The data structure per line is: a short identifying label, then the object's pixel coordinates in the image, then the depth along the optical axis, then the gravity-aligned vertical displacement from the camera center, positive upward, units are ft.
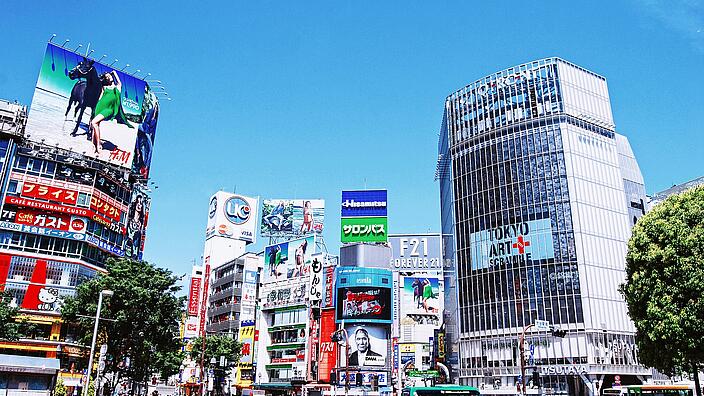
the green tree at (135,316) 140.77 +9.95
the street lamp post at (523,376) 94.57 -2.94
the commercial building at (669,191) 243.15 +79.48
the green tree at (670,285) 90.99 +13.52
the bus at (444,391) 61.00 -3.60
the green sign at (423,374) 229.29 -6.58
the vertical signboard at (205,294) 340.88 +39.21
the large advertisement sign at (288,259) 269.23 +49.58
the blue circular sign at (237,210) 370.35 +99.62
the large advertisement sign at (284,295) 265.95 +30.83
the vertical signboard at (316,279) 257.34 +37.03
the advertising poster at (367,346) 241.55 +5.31
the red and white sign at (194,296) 348.38 +38.61
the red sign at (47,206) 186.09 +51.19
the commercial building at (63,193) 180.75 +58.69
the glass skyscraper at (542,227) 194.08 +51.95
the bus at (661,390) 105.70 -5.59
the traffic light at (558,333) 98.59 +4.95
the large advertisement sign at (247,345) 285.43 +5.72
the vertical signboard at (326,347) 243.81 +4.56
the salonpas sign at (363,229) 279.08 +66.10
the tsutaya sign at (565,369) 184.96 -3.08
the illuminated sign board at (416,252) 334.44 +65.06
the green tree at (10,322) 155.74 +8.99
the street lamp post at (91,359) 101.48 -1.02
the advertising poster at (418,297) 320.09 +35.90
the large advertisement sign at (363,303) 245.45 +24.51
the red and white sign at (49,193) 189.88 +56.48
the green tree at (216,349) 240.12 +2.84
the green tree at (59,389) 108.30 -7.26
